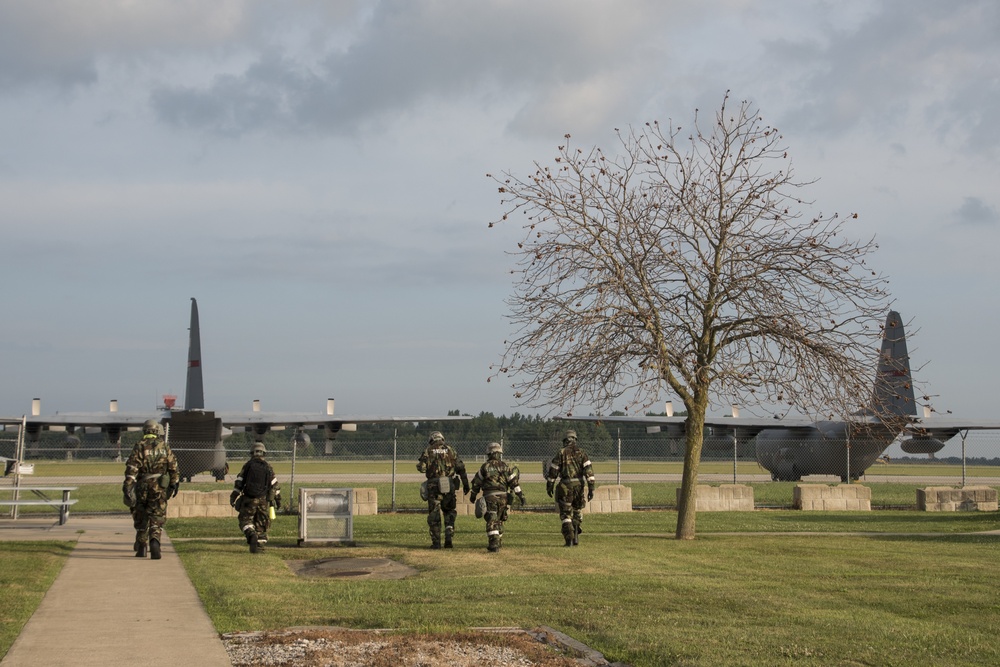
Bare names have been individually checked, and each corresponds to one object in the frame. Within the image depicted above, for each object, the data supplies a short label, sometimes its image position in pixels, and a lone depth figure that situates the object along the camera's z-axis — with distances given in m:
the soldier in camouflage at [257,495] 16.23
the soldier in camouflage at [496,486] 16.73
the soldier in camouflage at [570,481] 17.31
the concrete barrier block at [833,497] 27.54
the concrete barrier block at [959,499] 27.39
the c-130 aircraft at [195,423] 39.16
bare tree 17.45
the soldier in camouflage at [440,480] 17.14
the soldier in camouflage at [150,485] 15.43
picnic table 18.58
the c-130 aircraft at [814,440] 39.22
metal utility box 17.66
